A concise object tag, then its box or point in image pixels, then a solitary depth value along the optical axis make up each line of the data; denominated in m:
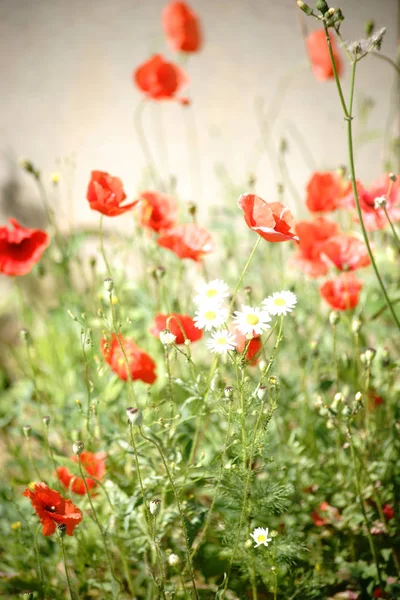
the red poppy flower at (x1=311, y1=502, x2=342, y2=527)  1.55
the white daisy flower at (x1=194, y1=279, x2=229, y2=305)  1.39
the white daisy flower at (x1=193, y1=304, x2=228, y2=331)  1.36
